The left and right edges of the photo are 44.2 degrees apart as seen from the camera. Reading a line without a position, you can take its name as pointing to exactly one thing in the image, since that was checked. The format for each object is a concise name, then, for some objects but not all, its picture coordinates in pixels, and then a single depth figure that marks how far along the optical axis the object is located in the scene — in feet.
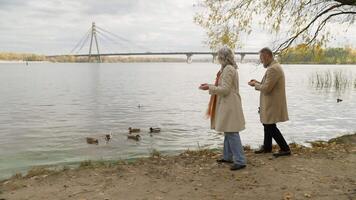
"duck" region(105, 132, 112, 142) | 45.42
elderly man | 24.73
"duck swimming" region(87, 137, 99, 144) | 43.67
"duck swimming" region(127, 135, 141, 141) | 45.14
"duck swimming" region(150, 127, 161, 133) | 50.41
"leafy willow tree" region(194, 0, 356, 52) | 37.04
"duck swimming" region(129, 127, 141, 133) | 50.26
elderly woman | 21.40
